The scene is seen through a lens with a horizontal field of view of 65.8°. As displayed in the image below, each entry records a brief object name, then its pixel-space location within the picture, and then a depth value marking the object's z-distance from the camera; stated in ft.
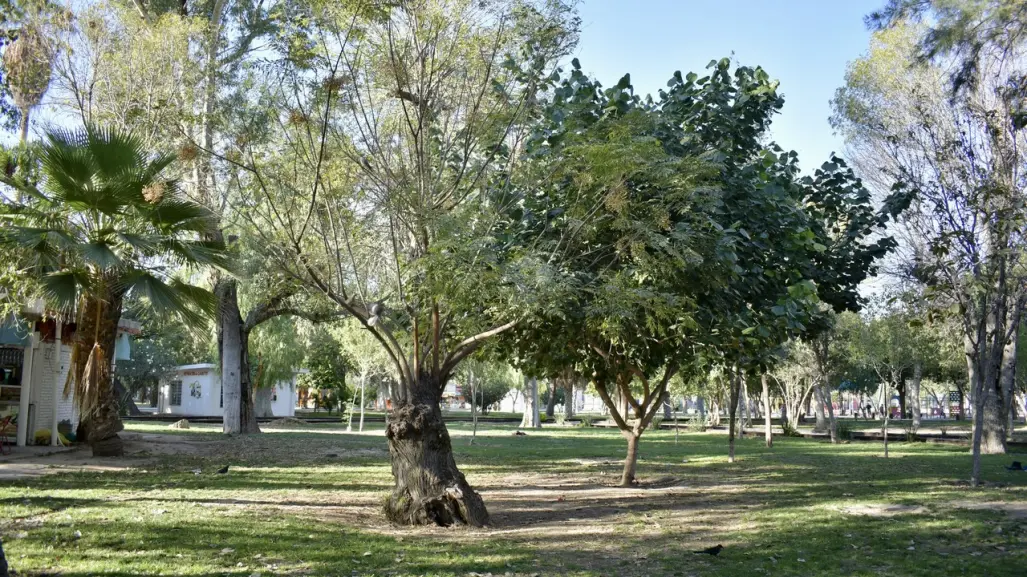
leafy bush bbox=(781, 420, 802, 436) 110.63
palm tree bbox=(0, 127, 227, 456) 34.24
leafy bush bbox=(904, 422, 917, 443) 93.35
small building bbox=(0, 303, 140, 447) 52.13
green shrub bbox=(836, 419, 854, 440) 99.84
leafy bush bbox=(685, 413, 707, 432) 127.95
